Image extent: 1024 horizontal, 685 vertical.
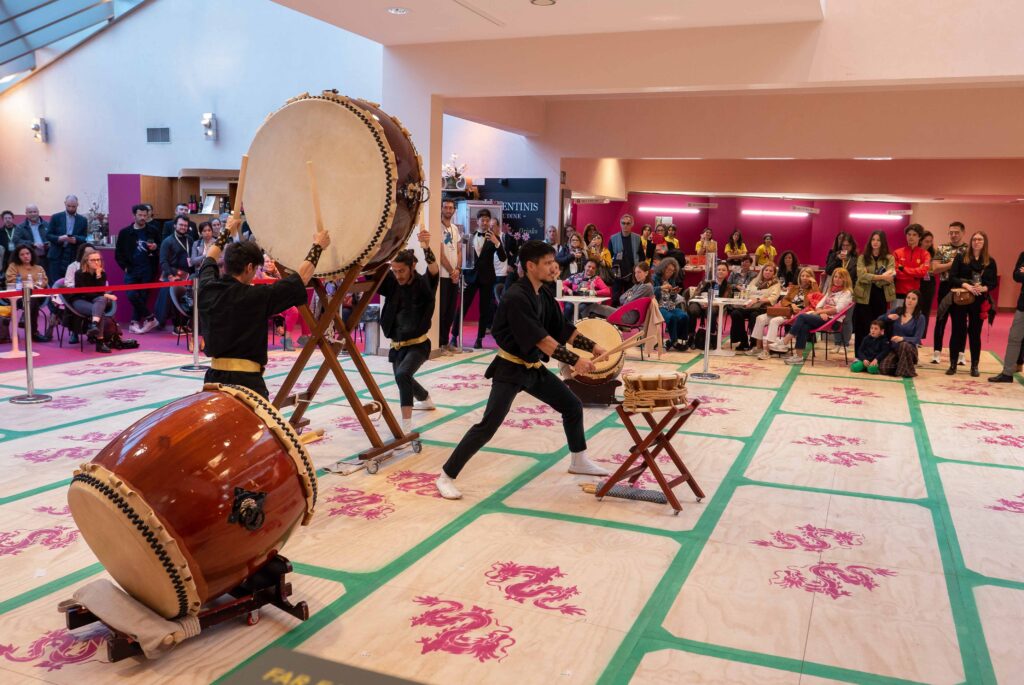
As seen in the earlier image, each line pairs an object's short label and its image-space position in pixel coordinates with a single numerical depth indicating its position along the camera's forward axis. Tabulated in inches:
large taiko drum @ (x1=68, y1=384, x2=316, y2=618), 113.8
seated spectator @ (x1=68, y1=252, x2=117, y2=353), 384.5
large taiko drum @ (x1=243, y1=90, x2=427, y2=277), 187.3
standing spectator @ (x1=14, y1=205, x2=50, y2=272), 479.5
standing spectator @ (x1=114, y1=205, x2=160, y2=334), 453.1
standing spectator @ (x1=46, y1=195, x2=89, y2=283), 467.5
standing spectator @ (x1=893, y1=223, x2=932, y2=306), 413.4
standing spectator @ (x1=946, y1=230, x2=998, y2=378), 373.7
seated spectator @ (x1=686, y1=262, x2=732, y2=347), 446.3
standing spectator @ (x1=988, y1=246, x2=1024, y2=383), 365.4
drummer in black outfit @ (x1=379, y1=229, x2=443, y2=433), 234.2
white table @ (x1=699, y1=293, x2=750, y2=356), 407.5
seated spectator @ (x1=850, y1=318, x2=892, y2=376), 387.8
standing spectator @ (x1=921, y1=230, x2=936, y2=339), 416.8
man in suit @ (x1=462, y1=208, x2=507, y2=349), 425.4
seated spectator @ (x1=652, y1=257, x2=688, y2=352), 437.4
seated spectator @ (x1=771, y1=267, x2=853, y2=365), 414.6
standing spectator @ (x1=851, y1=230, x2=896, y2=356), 413.4
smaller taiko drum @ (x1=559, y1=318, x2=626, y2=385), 285.1
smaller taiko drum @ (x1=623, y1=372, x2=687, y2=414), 180.5
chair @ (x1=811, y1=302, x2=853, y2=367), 404.8
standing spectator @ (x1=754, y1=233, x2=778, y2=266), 640.4
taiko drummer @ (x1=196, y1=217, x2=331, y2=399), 162.7
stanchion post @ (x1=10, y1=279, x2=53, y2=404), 273.1
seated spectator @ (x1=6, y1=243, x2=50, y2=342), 381.1
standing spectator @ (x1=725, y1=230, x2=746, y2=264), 634.8
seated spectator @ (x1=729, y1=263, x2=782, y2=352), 444.1
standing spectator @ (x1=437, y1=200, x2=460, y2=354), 393.1
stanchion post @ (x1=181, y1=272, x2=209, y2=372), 327.3
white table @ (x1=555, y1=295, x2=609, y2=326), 387.0
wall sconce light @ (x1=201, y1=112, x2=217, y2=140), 596.1
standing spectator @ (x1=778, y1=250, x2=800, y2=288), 494.9
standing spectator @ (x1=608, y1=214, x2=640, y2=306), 463.5
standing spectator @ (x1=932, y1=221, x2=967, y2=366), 389.1
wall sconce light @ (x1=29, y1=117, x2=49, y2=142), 654.5
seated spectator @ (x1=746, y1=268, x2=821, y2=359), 426.9
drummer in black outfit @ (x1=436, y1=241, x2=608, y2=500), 184.9
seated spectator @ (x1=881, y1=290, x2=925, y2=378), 376.2
